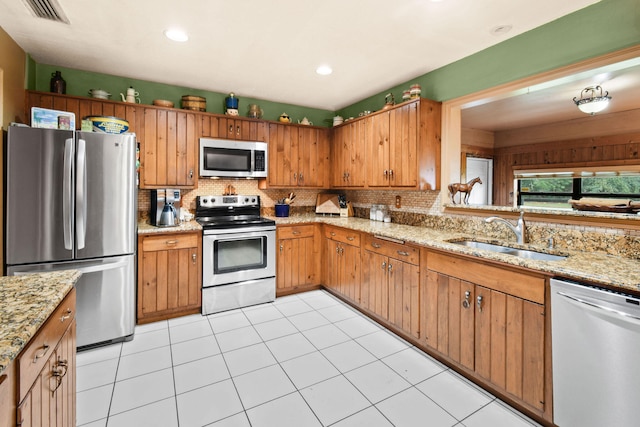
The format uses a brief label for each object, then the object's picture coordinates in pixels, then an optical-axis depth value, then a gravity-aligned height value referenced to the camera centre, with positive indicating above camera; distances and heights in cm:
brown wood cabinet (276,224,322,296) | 374 -58
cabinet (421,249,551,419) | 172 -71
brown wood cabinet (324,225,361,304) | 334 -58
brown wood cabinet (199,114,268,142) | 364 +103
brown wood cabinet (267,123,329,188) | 406 +77
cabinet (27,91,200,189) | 306 +84
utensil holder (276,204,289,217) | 422 +2
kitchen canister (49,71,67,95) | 296 +122
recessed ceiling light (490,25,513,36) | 229 +139
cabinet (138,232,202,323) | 299 -65
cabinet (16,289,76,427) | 90 -57
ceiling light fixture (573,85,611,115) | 320 +118
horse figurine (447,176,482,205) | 306 +24
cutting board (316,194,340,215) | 442 +12
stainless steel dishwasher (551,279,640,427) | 136 -68
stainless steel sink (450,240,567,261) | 214 -29
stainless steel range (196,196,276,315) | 327 -55
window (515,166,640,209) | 441 +45
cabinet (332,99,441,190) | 302 +71
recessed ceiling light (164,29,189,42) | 241 +141
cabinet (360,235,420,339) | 257 -64
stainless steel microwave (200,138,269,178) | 362 +65
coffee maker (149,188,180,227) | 317 +3
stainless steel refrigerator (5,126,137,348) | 223 -4
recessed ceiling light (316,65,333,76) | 308 +146
